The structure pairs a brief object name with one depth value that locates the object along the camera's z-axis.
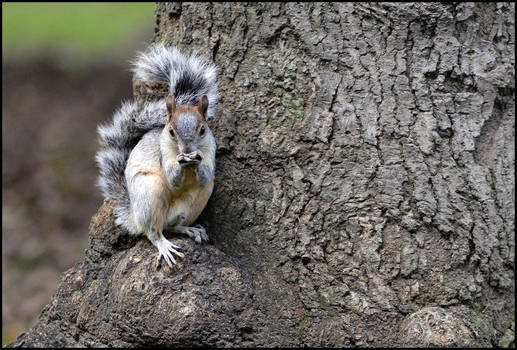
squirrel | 4.33
